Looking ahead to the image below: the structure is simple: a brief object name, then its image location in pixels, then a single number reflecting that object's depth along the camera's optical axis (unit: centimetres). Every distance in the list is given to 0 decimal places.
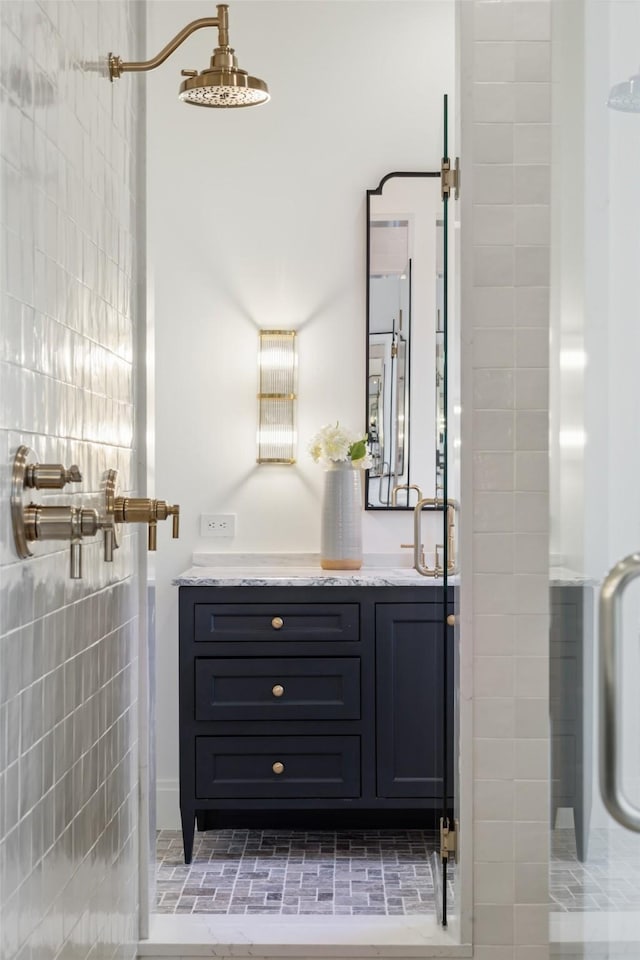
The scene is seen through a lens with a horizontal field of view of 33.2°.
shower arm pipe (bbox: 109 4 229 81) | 212
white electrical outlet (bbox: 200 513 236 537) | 382
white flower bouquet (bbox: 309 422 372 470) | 361
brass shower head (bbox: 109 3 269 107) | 213
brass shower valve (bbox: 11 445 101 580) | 146
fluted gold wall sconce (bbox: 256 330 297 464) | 381
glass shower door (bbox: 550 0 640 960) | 150
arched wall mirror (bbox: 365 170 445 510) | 382
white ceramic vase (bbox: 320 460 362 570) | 362
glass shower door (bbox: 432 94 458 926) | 253
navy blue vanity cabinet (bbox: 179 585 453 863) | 328
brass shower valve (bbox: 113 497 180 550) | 202
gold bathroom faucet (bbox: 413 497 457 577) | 256
